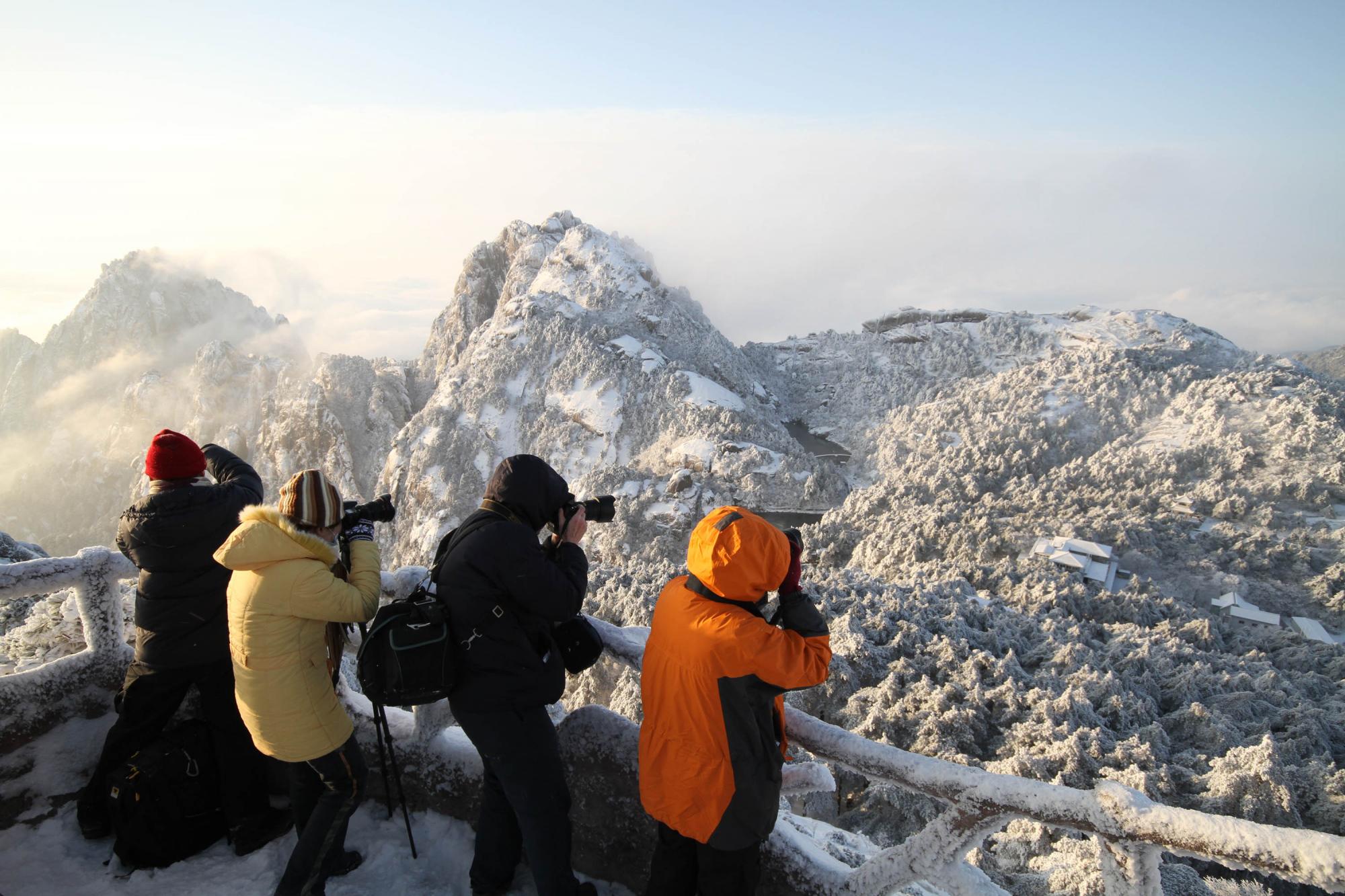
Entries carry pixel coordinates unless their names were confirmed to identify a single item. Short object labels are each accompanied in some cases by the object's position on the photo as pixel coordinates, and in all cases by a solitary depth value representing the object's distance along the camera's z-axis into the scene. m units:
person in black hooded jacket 2.19
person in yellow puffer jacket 2.30
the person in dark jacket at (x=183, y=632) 2.77
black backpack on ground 2.76
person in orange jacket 1.93
